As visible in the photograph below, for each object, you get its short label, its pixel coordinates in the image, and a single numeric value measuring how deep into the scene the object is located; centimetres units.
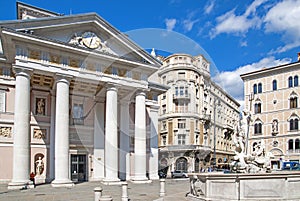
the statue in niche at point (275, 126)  4997
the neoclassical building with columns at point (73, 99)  2330
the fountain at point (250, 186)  1249
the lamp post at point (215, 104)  5709
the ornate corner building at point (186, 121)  5181
